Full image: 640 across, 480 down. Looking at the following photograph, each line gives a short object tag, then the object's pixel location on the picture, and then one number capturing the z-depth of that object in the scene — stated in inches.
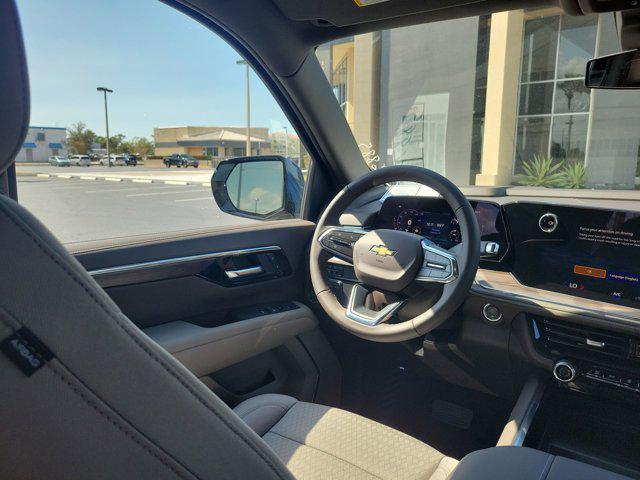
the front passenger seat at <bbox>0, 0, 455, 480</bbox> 20.2
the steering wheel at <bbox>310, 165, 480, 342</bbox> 61.9
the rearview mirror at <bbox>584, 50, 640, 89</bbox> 54.8
